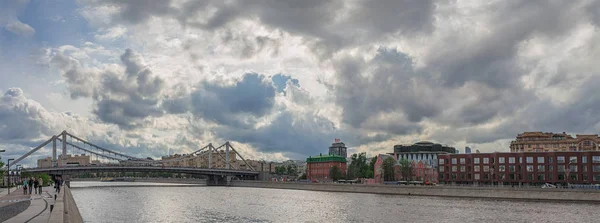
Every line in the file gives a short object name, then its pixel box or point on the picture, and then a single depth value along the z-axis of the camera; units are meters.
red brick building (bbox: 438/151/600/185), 99.25
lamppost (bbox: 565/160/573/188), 97.19
